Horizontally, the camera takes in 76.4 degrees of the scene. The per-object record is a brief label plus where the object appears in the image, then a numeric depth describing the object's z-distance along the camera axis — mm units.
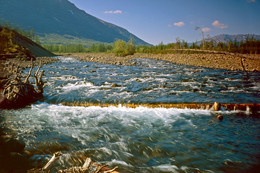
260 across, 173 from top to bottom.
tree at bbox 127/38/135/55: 58941
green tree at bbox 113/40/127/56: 57634
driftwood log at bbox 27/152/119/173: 2343
